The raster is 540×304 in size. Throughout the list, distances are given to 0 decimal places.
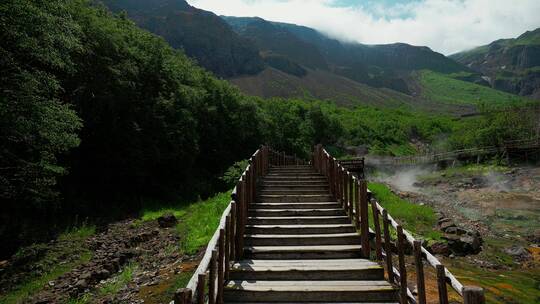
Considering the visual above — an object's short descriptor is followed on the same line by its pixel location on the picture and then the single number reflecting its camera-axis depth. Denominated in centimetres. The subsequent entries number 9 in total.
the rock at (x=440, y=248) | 1374
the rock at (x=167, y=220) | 1641
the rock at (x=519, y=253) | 1497
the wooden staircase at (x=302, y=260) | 565
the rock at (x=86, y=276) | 1027
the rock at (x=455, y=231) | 1720
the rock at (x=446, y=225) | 1812
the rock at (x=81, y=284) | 973
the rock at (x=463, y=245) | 1434
